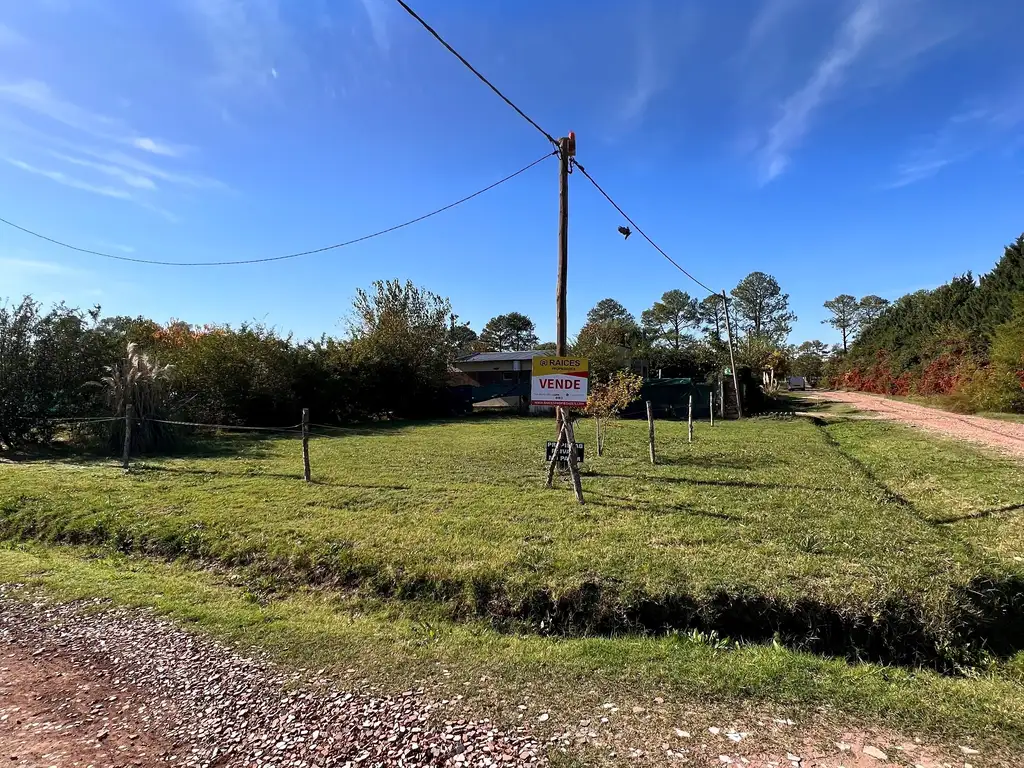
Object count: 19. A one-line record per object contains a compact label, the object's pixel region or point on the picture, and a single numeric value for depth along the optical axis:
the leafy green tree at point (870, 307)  78.06
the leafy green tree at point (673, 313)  78.19
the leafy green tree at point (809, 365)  63.74
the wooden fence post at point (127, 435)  9.88
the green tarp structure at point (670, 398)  21.38
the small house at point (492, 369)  33.82
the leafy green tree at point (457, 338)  30.69
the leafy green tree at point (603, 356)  25.33
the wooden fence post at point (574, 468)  7.02
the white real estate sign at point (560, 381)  7.13
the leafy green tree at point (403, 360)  23.86
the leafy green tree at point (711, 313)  77.25
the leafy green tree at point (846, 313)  81.25
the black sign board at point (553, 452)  8.21
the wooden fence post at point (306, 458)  8.76
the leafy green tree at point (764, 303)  76.31
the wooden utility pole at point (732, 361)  22.11
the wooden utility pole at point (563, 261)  8.18
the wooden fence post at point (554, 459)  7.98
